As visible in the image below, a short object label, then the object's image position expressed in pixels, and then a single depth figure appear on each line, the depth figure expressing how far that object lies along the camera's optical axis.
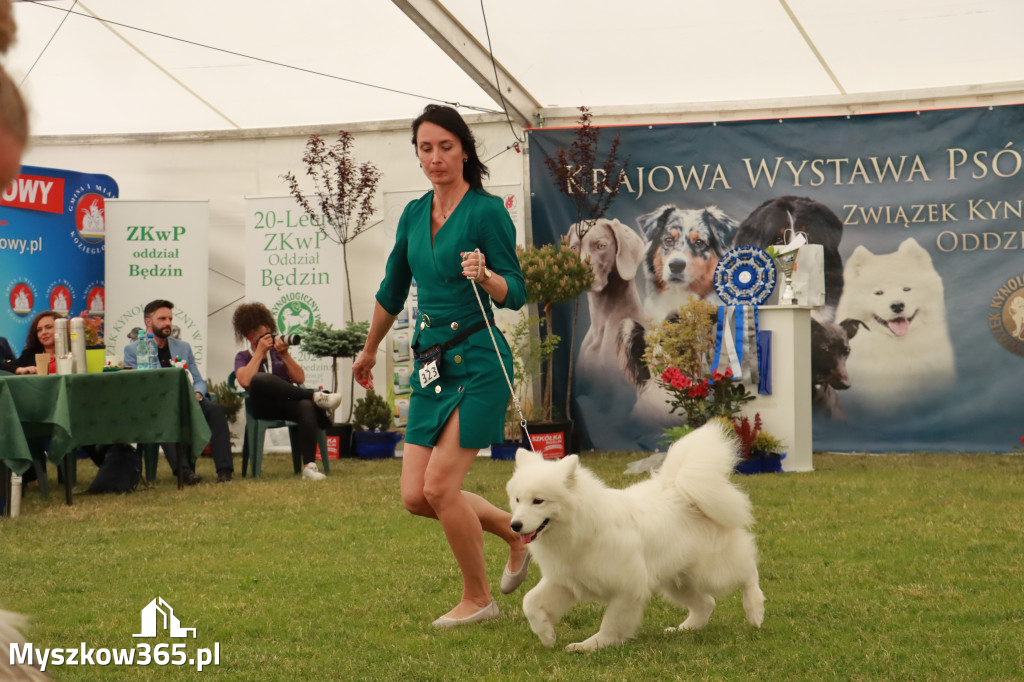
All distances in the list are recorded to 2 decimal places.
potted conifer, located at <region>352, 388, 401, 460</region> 10.67
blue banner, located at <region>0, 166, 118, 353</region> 10.77
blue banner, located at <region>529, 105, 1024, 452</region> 10.02
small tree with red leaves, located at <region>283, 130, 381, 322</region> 11.06
